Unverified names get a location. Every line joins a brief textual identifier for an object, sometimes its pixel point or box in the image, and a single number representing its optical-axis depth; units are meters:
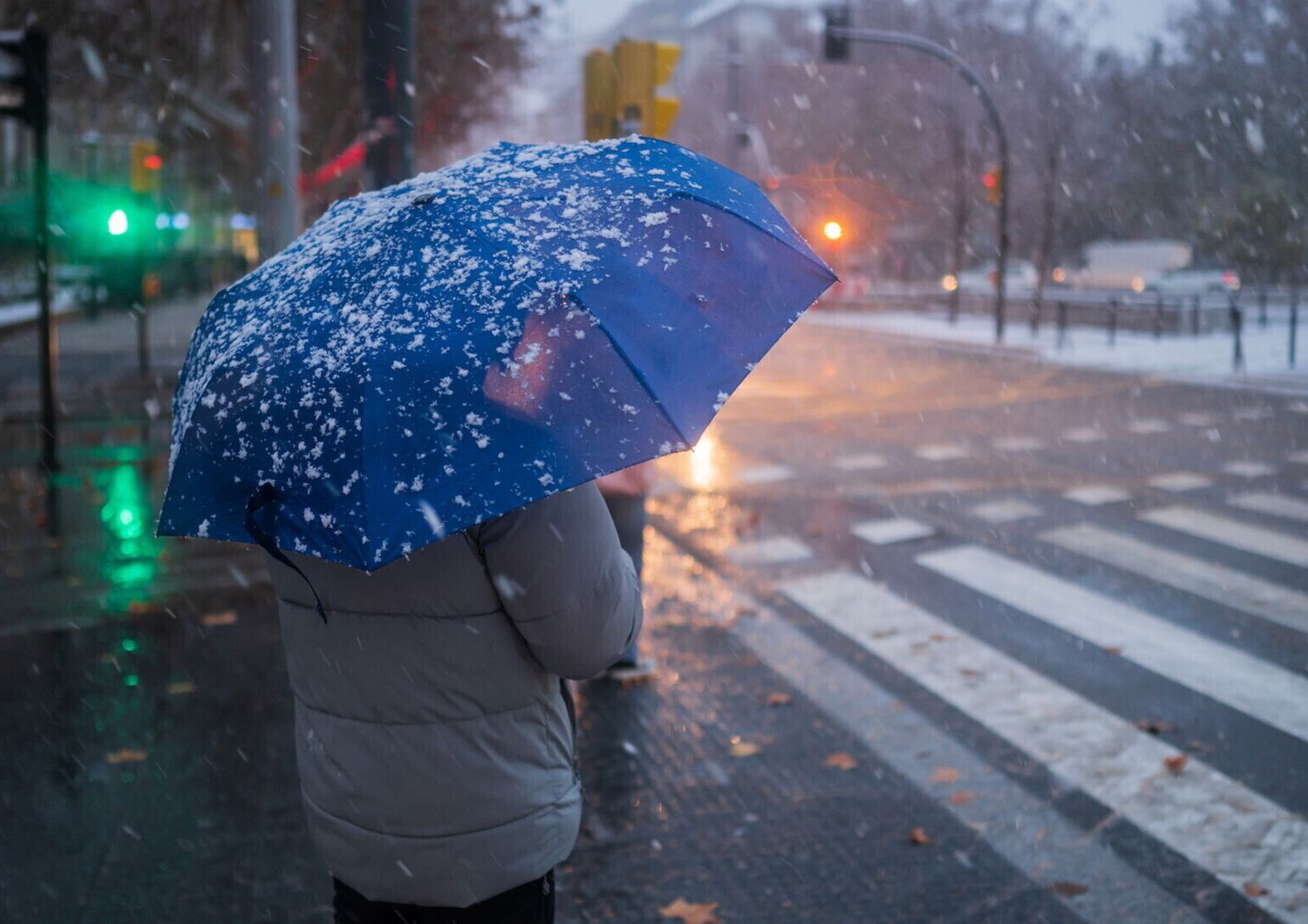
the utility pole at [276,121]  9.12
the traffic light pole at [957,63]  24.94
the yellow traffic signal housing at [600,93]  9.12
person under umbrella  2.02
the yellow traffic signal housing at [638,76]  8.97
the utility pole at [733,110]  56.69
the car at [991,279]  48.61
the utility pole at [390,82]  5.45
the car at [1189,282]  44.43
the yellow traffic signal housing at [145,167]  20.12
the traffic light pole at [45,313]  9.36
